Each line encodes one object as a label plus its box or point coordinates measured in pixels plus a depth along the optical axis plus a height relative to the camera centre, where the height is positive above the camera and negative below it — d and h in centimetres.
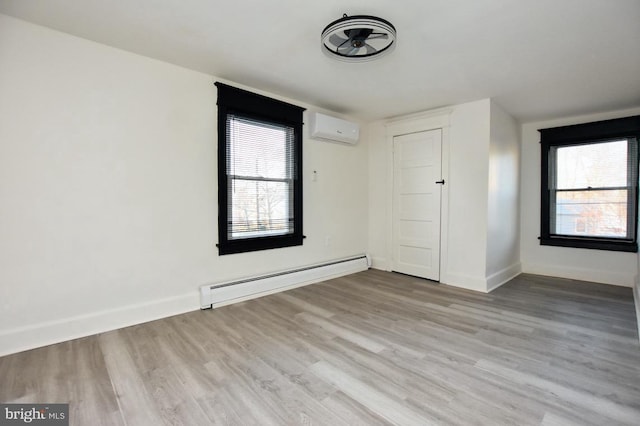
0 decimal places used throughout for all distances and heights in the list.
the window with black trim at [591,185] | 405 +35
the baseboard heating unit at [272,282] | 310 -90
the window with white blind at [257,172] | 323 +43
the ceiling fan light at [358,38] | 197 +124
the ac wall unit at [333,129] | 398 +113
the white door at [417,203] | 425 +9
